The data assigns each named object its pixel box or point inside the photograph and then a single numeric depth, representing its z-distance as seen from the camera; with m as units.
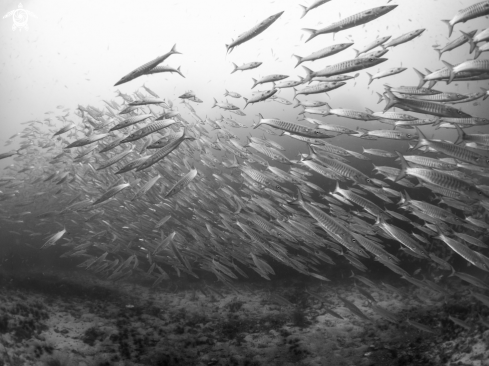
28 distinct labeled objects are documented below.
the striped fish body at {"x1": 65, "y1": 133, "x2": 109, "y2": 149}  4.68
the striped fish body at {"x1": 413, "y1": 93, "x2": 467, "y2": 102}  3.82
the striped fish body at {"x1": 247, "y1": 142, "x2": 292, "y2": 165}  5.29
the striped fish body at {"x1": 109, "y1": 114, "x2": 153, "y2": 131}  4.14
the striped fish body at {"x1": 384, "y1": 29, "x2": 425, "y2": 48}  4.15
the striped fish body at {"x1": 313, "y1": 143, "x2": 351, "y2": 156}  5.61
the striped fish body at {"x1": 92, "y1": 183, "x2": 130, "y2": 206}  4.64
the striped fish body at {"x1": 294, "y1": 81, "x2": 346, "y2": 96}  4.12
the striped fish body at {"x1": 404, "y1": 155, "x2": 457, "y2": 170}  4.46
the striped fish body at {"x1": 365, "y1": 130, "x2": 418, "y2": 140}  4.53
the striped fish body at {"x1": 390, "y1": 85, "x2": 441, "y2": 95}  4.03
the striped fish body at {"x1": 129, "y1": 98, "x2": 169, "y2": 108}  4.58
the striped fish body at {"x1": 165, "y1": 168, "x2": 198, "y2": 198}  4.06
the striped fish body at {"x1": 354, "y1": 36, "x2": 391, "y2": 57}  4.42
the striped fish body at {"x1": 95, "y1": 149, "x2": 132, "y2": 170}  4.91
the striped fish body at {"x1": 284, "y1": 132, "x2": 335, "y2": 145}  4.99
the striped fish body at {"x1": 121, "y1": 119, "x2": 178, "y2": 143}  3.70
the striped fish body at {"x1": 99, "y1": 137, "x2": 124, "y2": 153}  4.55
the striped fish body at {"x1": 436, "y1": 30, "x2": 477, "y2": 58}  3.76
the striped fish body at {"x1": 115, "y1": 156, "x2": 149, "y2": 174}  4.09
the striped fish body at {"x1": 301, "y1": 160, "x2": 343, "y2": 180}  4.93
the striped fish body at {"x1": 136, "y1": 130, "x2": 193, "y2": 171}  3.64
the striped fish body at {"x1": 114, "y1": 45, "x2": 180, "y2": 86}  3.94
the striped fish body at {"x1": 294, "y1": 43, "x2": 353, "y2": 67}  3.79
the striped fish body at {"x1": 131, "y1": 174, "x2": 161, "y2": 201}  4.70
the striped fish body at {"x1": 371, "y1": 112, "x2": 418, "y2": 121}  4.50
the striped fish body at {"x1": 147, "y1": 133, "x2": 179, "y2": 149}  3.73
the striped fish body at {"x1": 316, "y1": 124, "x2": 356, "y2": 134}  4.66
